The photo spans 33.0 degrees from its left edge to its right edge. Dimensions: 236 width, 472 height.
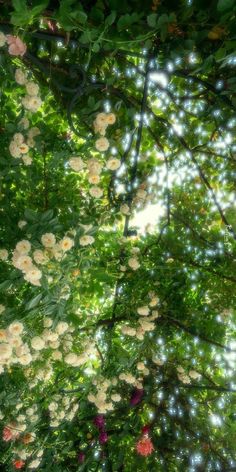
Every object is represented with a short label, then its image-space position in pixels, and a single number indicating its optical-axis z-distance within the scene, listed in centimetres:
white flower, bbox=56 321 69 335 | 172
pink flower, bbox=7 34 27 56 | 120
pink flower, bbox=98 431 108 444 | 274
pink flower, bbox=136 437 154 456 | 256
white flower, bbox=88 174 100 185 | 158
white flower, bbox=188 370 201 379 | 272
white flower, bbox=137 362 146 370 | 240
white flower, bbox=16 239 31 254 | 146
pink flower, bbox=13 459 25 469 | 253
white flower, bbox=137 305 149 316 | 219
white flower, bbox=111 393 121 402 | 248
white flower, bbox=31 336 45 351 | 177
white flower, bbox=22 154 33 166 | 157
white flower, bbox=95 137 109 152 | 154
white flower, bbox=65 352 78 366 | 202
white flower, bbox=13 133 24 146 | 150
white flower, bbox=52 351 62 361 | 202
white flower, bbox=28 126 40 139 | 159
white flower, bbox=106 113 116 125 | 151
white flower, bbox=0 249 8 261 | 176
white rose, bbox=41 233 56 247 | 146
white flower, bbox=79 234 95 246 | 154
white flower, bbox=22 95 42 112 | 145
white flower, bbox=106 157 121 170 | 161
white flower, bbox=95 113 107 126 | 151
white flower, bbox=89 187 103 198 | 170
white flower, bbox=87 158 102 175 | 155
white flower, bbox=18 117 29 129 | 154
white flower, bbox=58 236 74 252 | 149
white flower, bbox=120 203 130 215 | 185
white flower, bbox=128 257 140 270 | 205
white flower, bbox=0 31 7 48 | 125
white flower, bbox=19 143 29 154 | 152
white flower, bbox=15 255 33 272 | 144
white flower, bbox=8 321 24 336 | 158
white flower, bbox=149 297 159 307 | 223
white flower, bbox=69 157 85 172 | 155
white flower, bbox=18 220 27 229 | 155
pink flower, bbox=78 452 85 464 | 280
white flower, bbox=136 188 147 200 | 191
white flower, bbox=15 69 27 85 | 143
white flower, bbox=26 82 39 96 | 142
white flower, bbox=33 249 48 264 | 144
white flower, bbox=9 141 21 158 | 151
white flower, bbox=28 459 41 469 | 254
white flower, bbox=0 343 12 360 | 161
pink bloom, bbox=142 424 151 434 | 266
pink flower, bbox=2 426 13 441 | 241
